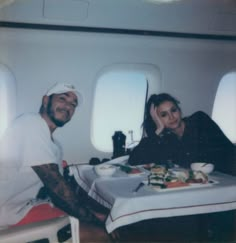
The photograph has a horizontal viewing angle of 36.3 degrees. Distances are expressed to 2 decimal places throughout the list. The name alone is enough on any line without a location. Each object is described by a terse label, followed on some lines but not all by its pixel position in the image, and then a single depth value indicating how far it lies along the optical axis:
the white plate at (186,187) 1.59
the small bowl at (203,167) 1.78
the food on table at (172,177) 1.63
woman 1.79
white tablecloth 1.51
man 1.58
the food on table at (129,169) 1.73
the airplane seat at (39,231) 1.56
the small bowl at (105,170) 1.68
